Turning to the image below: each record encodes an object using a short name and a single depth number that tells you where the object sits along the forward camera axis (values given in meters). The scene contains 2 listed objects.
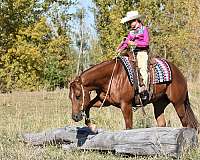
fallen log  9.79
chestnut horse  11.59
